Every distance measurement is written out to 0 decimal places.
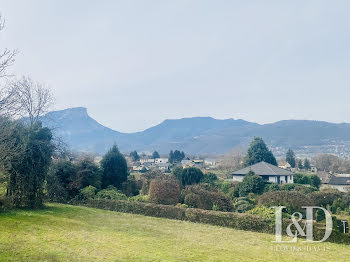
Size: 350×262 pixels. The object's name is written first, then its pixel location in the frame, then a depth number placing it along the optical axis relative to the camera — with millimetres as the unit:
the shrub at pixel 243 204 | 17531
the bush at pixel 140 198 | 20209
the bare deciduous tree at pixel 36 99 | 24811
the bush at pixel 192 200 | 18484
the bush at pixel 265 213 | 13264
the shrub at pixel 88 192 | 21594
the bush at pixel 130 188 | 25516
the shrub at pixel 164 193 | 19328
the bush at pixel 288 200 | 16156
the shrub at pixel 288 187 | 24762
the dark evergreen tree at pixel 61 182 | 21125
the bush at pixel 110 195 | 21281
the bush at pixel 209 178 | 27684
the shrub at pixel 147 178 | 24234
